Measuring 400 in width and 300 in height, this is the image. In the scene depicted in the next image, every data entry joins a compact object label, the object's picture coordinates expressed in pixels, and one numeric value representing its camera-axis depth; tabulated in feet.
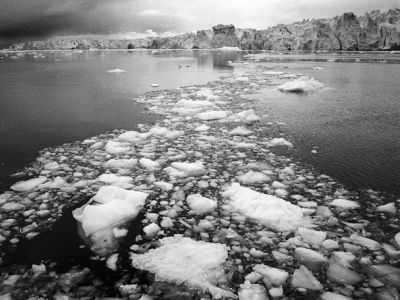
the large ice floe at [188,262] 8.01
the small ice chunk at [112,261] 8.61
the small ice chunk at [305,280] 7.81
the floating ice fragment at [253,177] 13.76
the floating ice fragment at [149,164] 15.11
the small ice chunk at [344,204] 11.57
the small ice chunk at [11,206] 11.44
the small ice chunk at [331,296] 7.45
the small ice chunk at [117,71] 68.45
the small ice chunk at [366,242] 9.27
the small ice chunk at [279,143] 18.48
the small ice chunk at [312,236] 9.57
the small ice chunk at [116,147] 17.44
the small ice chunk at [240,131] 20.69
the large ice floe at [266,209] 10.58
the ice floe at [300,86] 38.93
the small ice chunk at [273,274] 8.00
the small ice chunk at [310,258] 8.58
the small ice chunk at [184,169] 14.52
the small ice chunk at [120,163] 15.35
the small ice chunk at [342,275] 7.98
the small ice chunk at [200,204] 11.43
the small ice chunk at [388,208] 11.21
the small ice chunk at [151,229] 10.13
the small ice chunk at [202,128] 21.78
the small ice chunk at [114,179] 13.64
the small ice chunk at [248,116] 23.86
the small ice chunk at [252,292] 7.52
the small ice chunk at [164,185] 13.14
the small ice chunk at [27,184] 12.89
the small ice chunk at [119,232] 10.15
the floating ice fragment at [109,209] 10.39
